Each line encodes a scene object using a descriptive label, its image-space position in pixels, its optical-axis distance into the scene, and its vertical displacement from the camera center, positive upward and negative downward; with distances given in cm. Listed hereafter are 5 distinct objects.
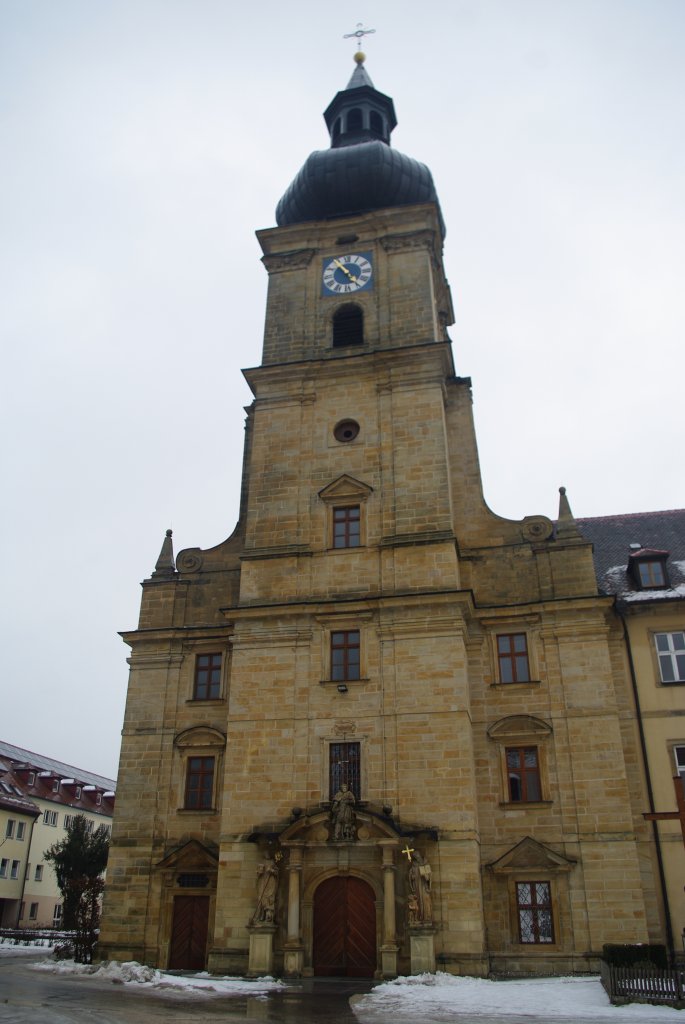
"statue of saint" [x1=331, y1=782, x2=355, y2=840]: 2214 +267
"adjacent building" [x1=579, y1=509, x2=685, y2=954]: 2309 +693
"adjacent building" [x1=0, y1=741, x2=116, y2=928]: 4491 +515
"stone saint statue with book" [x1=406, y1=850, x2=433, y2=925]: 2073 +84
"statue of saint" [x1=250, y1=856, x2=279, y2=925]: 2167 +88
